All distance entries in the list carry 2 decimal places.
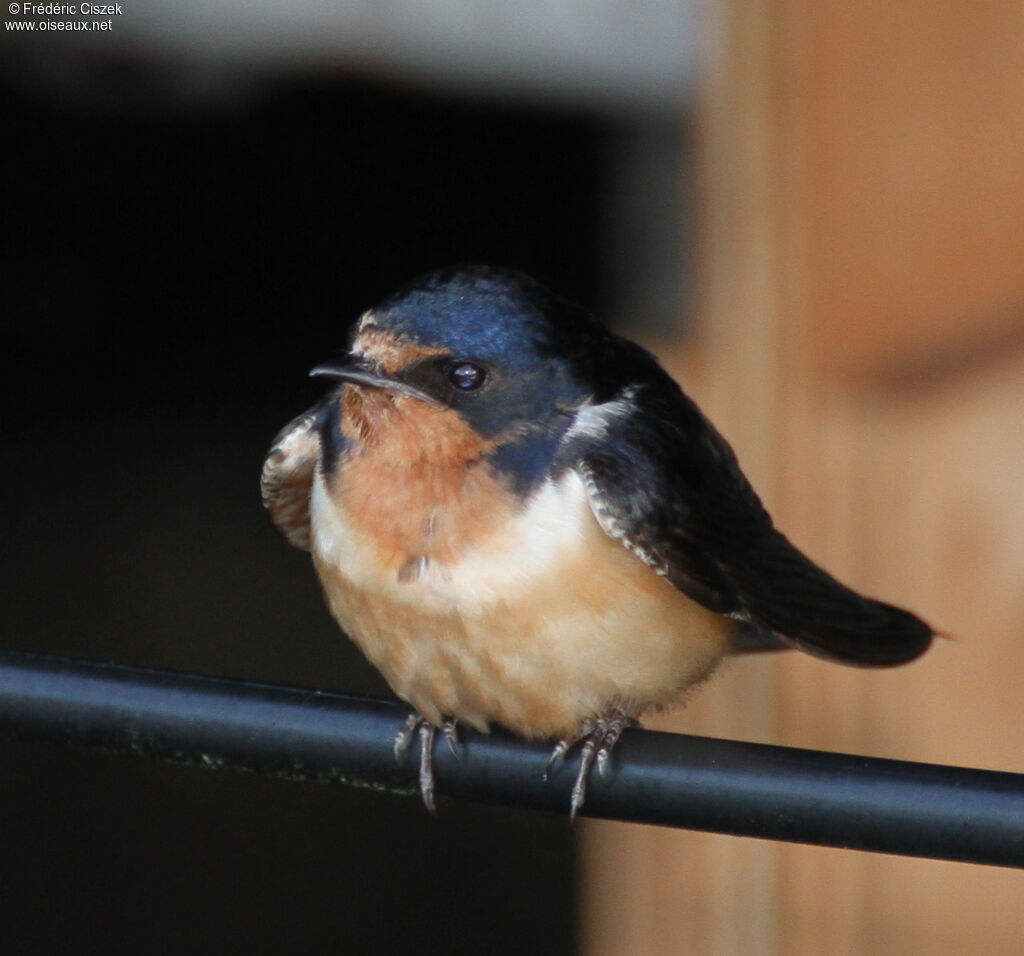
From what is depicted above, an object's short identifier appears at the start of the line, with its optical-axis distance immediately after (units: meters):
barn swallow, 2.81
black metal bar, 2.75
